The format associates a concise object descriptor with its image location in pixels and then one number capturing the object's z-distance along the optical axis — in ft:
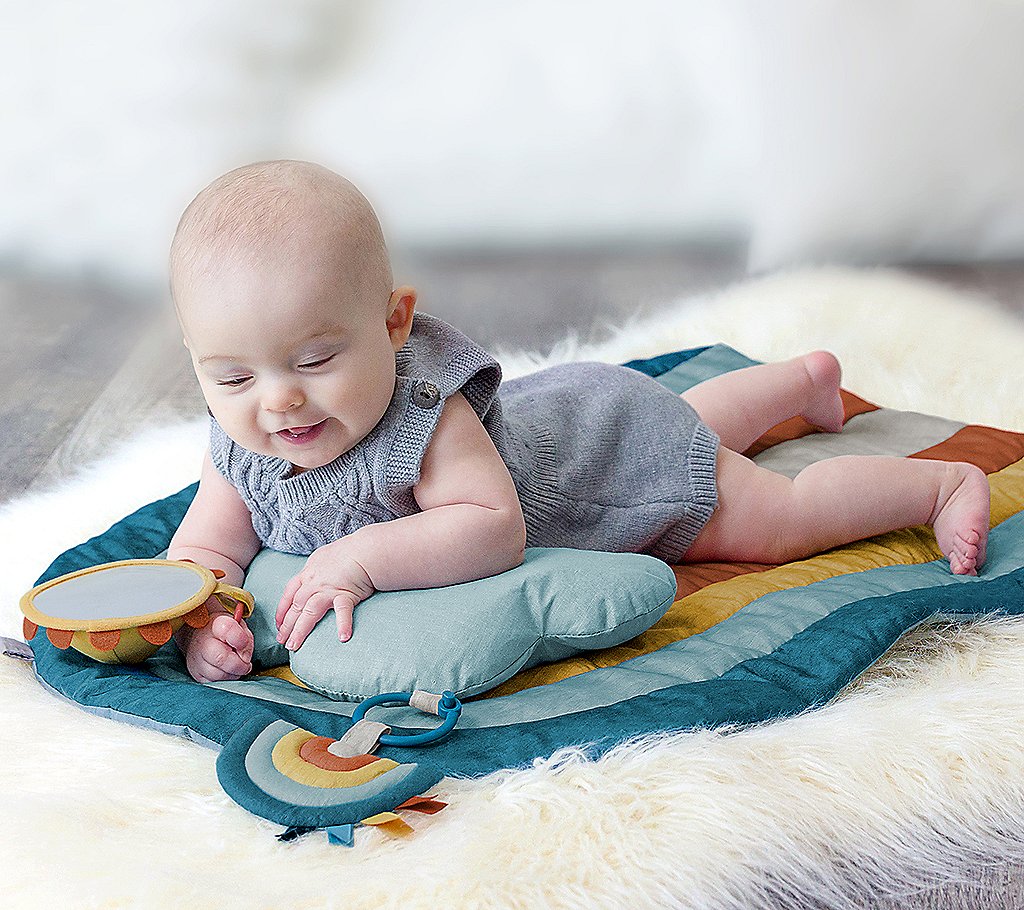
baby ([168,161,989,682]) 3.45
